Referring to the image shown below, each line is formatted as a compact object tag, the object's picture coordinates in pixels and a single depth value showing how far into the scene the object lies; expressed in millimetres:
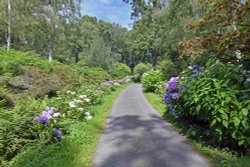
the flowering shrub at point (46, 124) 3486
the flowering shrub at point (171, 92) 4745
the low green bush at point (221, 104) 2724
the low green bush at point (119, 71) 25549
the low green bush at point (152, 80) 11058
